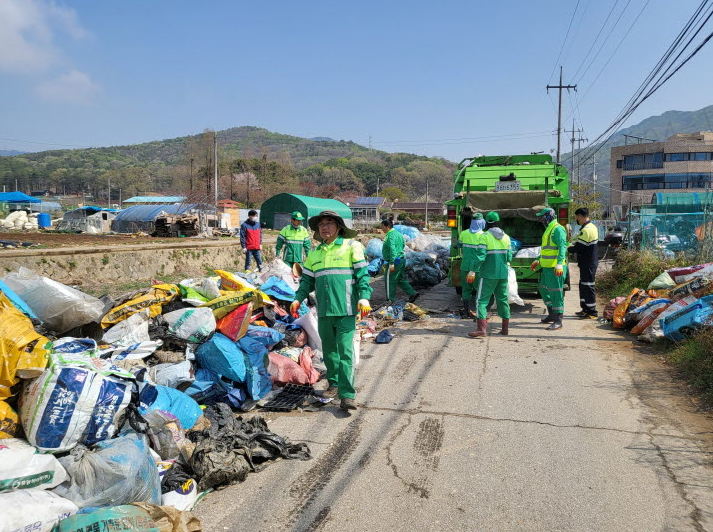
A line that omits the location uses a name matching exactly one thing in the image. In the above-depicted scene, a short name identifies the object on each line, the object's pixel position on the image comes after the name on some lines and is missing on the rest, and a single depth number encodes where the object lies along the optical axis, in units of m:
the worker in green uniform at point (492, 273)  7.11
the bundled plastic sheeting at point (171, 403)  3.80
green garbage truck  8.90
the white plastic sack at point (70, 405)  3.07
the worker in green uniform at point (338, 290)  4.54
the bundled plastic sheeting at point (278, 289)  6.92
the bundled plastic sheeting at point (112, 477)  2.72
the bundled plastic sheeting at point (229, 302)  5.45
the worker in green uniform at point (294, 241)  9.77
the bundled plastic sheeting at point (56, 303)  4.77
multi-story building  48.03
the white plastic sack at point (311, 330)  5.91
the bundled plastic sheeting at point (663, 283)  8.03
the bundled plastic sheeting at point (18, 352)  3.27
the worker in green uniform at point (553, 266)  7.49
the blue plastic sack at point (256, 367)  4.67
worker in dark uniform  8.27
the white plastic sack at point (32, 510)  2.32
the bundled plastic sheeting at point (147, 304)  5.30
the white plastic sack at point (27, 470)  2.57
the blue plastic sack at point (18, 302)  4.57
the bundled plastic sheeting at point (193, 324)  5.09
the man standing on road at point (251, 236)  11.97
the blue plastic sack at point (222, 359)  4.63
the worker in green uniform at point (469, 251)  7.88
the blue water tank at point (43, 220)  34.16
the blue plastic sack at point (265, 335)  5.41
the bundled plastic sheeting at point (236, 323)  5.18
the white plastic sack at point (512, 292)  8.27
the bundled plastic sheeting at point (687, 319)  5.94
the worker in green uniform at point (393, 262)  9.46
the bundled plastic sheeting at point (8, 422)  3.10
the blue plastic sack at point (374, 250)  14.60
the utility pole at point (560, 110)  31.69
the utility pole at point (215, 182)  36.49
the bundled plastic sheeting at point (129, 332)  4.92
